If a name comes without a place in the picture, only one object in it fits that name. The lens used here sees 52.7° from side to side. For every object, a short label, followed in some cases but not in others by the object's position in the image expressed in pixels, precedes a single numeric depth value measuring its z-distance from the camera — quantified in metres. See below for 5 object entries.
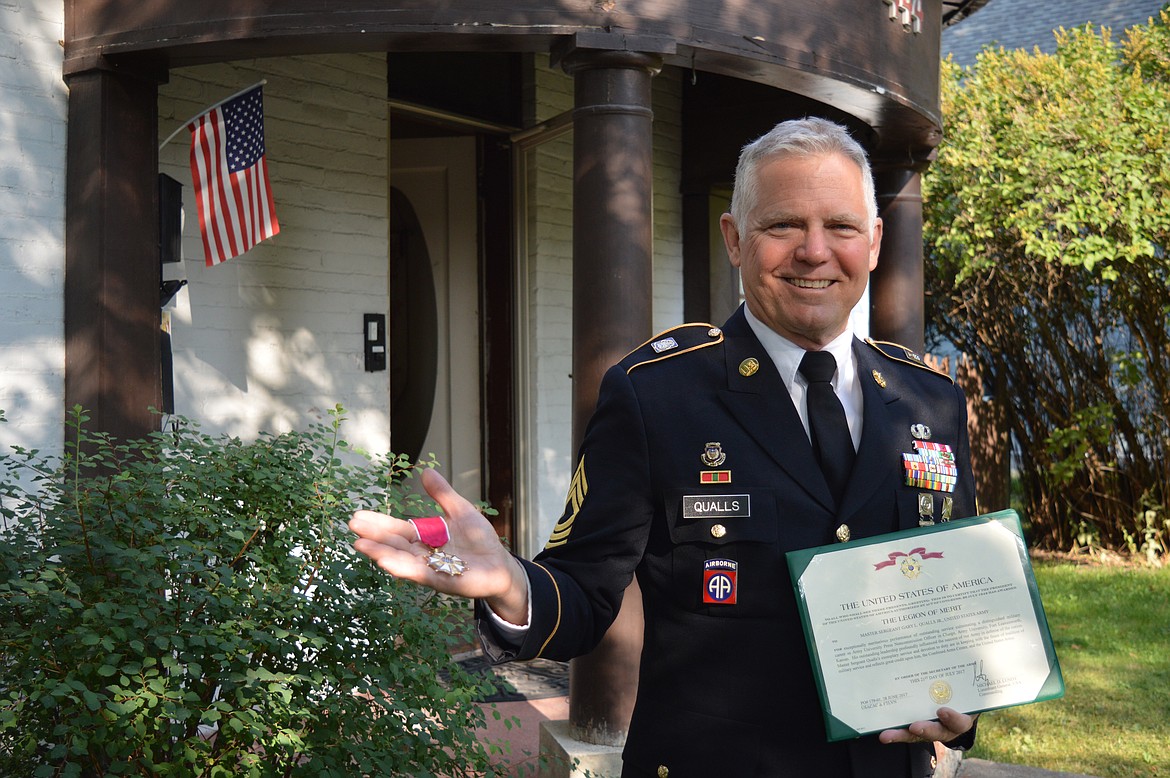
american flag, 5.02
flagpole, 4.93
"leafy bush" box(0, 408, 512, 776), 2.88
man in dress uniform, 1.89
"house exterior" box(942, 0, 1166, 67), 21.95
